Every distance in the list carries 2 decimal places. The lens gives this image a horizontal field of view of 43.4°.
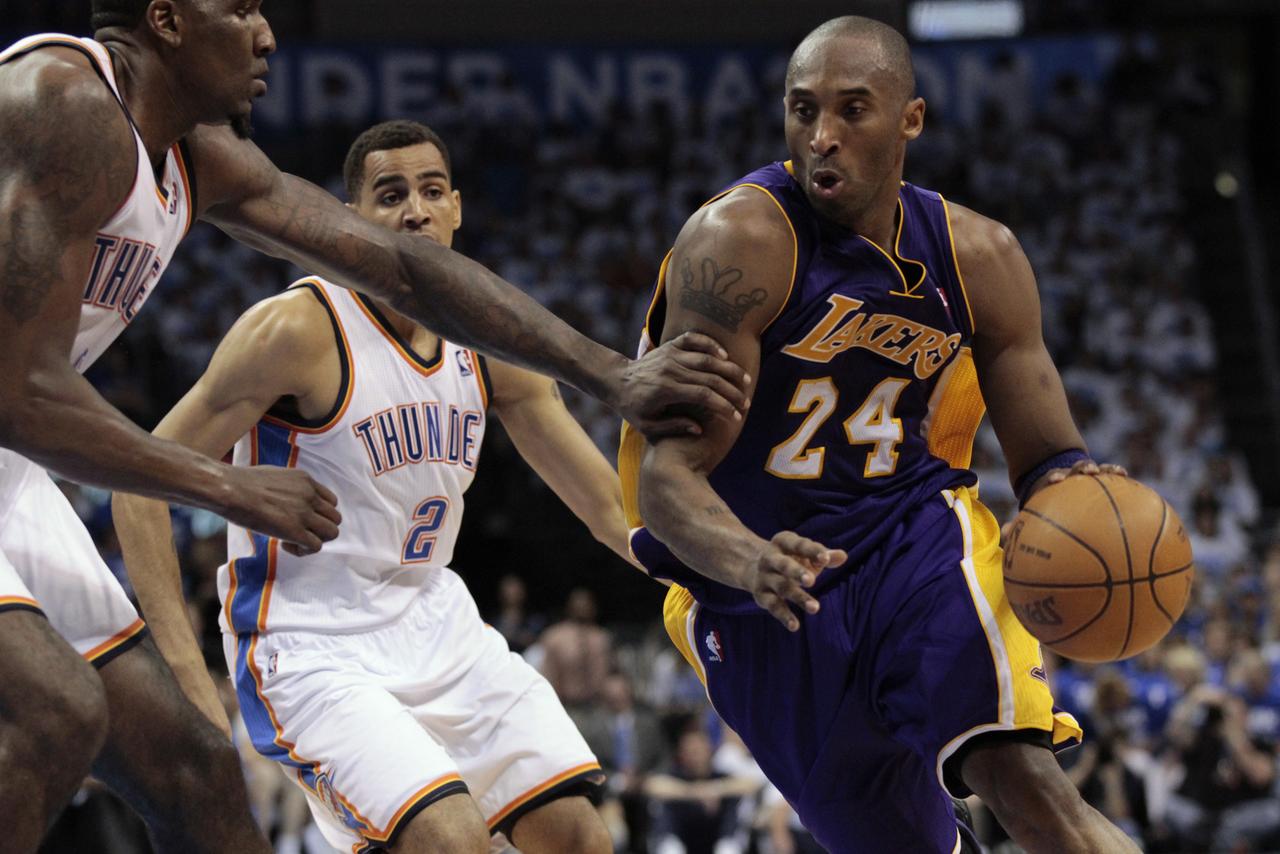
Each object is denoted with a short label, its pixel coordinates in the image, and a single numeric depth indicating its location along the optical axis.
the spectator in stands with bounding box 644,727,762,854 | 10.29
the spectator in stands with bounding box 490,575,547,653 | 12.05
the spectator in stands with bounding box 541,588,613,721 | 11.27
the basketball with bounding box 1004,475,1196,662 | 3.89
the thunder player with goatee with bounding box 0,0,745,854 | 3.19
